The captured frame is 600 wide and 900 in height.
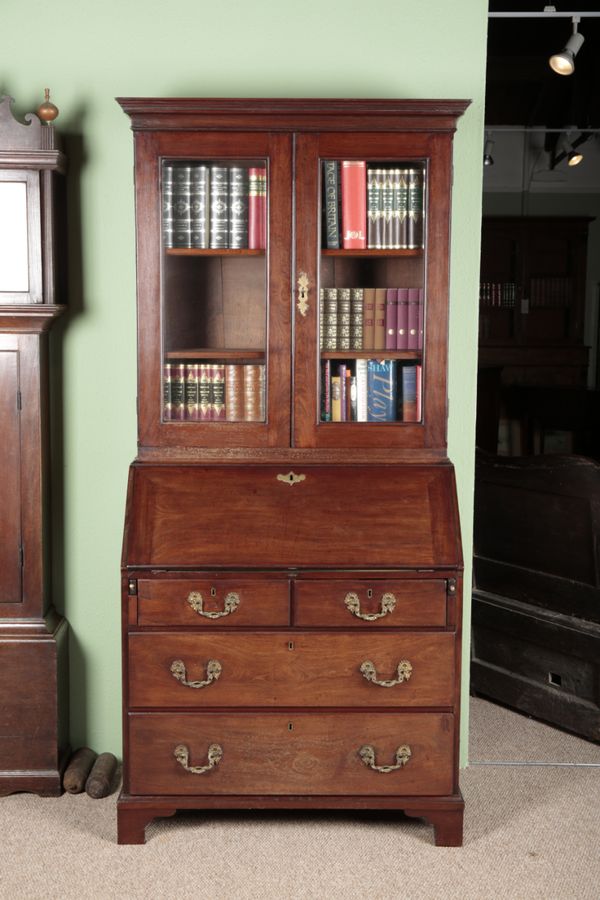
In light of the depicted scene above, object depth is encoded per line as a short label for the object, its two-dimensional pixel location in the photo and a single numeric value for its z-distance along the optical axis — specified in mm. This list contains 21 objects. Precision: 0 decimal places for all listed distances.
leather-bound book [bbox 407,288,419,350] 2785
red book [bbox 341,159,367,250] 2746
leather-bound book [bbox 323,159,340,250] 2736
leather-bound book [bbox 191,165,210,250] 2758
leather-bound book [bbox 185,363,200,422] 2818
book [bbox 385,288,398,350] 2818
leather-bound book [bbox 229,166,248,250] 2756
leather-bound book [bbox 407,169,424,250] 2744
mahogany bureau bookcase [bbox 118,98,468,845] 2729
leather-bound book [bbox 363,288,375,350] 2824
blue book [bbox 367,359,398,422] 2830
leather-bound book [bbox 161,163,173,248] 2736
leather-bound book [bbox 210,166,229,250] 2756
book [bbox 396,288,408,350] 2803
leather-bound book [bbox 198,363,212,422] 2824
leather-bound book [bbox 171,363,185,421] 2807
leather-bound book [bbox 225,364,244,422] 2818
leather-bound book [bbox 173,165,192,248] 2748
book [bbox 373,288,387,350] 2830
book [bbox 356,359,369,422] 2834
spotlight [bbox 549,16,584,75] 3566
